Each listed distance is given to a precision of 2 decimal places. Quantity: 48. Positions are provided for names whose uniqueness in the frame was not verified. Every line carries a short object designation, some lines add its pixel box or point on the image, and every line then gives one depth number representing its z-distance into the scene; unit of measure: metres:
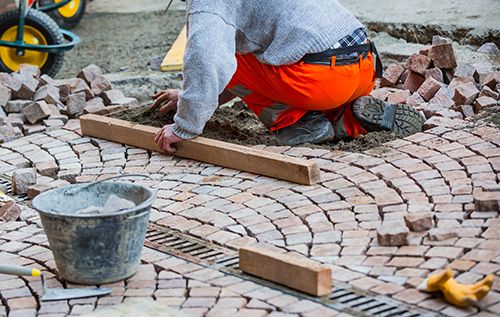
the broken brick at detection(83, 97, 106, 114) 7.30
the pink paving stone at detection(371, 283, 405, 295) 4.15
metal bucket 4.27
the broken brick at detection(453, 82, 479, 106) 6.50
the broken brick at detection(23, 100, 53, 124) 7.23
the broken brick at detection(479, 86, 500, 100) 6.55
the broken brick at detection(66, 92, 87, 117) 7.42
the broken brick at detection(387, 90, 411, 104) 6.71
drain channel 4.00
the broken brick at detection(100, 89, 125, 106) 7.51
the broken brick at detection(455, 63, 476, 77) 6.96
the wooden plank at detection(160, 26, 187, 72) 8.30
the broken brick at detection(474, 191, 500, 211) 4.73
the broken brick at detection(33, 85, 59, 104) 7.49
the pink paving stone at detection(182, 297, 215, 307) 4.18
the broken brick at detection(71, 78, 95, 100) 7.60
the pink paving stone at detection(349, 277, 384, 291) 4.22
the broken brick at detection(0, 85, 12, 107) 7.46
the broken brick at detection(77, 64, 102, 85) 7.84
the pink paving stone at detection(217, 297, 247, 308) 4.14
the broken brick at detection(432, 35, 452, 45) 7.32
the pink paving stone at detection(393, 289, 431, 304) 4.05
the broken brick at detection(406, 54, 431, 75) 6.99
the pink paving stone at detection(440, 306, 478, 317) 3.90
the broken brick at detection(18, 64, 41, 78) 7.86
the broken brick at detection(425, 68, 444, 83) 6.98
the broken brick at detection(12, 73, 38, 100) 7.56
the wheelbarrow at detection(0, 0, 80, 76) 8.08
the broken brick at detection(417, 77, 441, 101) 6.73
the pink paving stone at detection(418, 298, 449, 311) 3.97
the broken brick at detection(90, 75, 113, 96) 7.67
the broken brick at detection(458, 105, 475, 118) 6.39
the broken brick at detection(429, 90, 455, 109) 6.54
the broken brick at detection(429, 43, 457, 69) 6.95
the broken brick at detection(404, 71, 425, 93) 7.03
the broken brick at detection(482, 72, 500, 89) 6.71
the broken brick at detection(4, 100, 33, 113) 7.43
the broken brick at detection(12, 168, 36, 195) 5.88
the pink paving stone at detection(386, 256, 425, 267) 4.36
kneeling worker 5.50
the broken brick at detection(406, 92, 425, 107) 6.67
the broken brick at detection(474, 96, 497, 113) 6.38
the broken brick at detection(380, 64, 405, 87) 7.15
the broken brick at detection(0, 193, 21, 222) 5.39
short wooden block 4.14
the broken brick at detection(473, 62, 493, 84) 6.89
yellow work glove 3.88
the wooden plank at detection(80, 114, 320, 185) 5.47
